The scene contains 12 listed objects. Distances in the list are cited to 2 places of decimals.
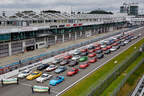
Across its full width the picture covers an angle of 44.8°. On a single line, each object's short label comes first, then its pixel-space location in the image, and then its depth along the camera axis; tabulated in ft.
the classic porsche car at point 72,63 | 107.16
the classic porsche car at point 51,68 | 98.91
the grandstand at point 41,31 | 130.21
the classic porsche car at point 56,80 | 78.19
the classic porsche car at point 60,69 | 95.17
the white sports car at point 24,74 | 89.41
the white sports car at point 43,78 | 82.38
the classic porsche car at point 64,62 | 110.40
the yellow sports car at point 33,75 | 86.69
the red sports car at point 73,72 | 90.14
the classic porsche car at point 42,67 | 101.45
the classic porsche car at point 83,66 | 101.76
